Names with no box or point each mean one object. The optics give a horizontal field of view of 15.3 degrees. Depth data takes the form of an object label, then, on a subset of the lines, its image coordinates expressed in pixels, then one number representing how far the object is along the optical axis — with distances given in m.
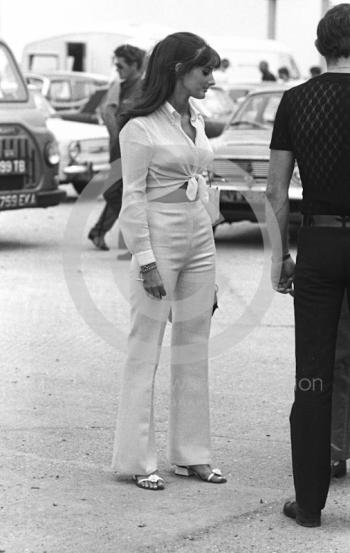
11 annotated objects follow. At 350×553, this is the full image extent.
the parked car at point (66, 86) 24.42
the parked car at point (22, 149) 12.92
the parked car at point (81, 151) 17.22
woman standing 5.11
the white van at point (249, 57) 35.75
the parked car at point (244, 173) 13.15
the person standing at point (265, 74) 29.08
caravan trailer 34.69
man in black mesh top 4.66
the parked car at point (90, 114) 19.47
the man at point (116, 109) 11.35
